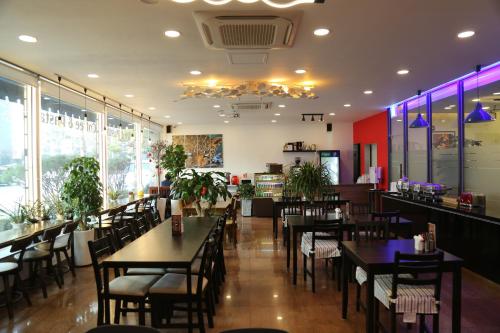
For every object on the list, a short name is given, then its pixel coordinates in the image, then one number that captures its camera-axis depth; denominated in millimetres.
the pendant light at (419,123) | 6102
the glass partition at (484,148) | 5297
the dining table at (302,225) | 4384
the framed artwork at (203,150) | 12297
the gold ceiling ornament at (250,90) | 5871
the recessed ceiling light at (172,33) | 3525
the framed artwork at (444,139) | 6391
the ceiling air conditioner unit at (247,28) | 3121
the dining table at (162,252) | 2746
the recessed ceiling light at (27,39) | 3679
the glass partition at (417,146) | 7477
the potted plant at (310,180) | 5824
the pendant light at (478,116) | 4695
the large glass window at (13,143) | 4727
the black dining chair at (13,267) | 3617
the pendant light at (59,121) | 5290
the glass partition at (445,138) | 6344
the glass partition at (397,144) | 8617
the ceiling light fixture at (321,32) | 3512
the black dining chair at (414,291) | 2606
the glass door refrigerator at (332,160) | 11805
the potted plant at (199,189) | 5238
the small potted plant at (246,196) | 9930
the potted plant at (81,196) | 5492
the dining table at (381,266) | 2723
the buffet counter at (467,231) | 4488
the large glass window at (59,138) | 5672
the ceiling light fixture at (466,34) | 3618
